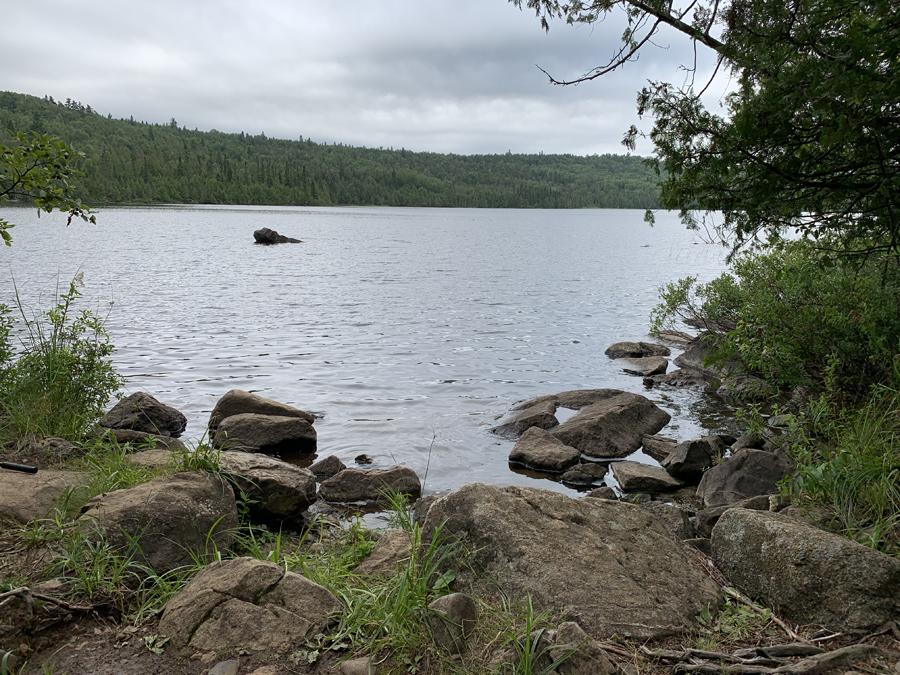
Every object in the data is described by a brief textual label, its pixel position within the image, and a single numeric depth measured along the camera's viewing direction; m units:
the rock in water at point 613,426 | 11.07
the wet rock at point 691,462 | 9.77
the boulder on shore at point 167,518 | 4.76
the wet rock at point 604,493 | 8.83
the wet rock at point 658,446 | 10.97
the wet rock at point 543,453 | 10.26
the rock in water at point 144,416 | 10.90
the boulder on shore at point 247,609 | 3.66
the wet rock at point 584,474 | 9.84
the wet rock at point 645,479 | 9.48
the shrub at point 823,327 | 6.53
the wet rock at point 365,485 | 8.87
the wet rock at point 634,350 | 19.28
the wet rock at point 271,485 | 7.16
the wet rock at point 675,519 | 6.48
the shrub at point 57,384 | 7.62
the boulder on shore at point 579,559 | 3.81
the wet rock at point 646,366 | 17.11
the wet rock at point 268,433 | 10.68
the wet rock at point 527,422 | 12.09
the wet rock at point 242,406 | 11.54
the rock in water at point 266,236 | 63.38
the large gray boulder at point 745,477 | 8.15
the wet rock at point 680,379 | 16.14
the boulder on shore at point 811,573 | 3.64
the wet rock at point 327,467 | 9.85
